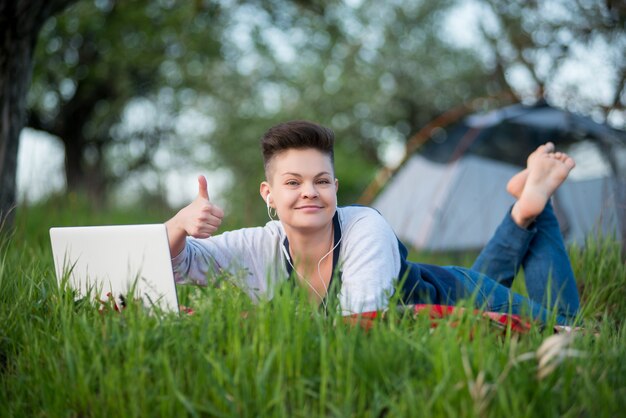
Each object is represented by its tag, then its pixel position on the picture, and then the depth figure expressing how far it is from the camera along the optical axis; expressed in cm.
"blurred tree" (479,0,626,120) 921
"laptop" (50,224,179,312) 226
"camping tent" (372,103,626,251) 777
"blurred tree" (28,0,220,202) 1127
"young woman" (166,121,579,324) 245
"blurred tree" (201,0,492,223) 1767
